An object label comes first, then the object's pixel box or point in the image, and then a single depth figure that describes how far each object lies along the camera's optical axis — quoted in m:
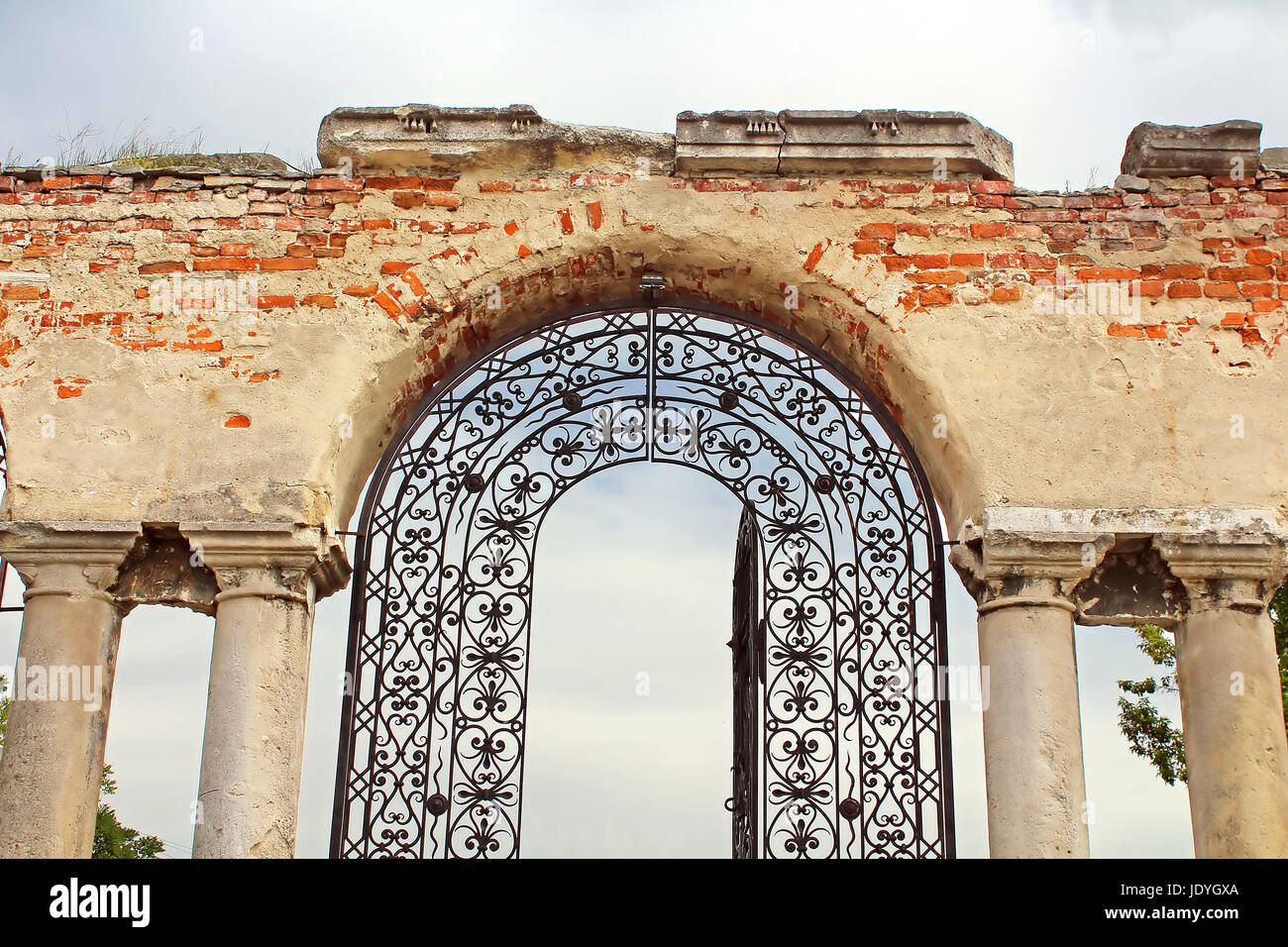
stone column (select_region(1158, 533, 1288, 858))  5.30
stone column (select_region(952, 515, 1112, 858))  5.28
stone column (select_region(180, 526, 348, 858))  5.27
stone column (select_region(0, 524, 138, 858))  5.31
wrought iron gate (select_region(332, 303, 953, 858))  5.72
